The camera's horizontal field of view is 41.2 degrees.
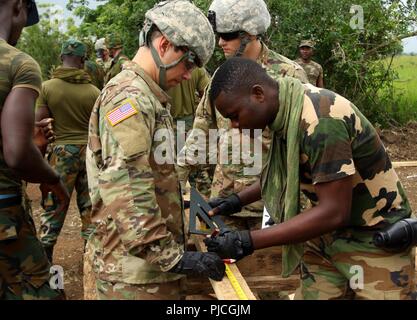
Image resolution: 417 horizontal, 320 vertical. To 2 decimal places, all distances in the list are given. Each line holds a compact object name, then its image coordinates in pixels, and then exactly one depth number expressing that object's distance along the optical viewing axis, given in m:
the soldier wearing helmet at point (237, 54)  3.41
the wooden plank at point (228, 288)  2.16
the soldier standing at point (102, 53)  9.46
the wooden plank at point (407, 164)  7.67
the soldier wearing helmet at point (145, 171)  2.05
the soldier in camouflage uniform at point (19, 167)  2.47
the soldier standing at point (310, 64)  8.90
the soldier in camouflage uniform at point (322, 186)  2.05
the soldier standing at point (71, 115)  4.94
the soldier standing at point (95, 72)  7.90
